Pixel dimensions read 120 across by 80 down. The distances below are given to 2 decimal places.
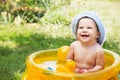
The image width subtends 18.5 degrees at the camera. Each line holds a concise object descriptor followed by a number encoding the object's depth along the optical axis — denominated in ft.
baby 8.23
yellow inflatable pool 7.51
